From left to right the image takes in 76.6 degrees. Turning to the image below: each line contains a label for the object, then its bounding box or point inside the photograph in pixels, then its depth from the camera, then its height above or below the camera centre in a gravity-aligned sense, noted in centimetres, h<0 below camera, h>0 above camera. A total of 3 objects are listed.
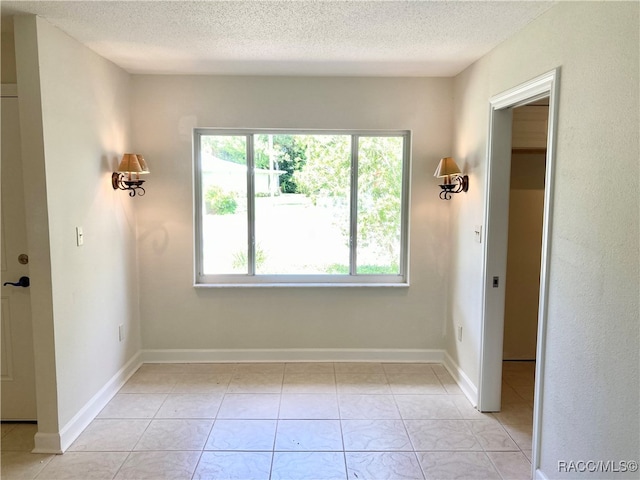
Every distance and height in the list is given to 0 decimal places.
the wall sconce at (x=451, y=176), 301 +22
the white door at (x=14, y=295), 236 -56
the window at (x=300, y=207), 347 -2
